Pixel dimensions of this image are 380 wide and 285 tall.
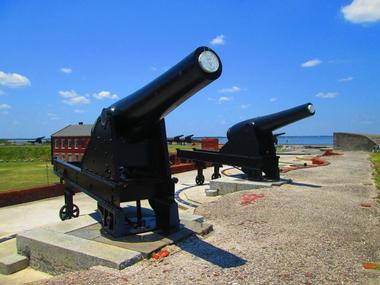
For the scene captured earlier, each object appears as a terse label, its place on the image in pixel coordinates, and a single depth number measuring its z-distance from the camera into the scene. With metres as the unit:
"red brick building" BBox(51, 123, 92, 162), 47.25
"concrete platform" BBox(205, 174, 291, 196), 11.91
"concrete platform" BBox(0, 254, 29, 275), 6.13
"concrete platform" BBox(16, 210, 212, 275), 5.19
